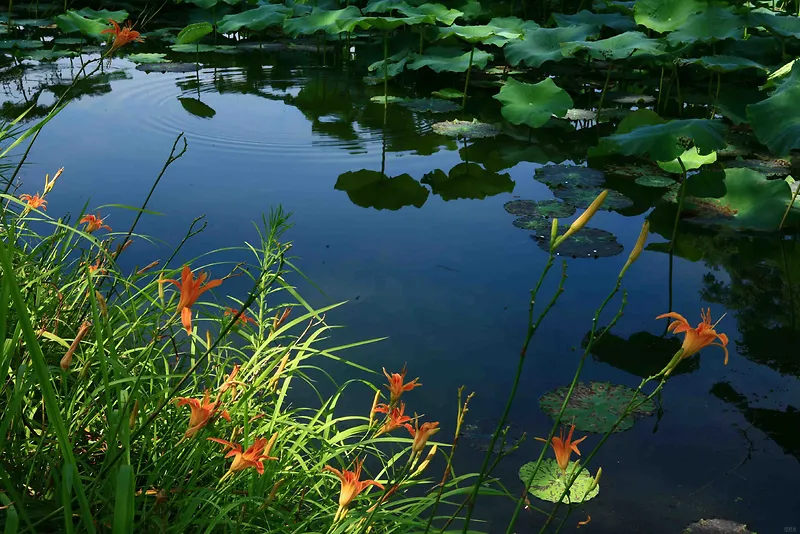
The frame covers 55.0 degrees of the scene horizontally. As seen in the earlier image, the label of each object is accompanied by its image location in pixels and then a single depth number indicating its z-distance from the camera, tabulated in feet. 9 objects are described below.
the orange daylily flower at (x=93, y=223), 4.73
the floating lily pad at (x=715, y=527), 5.76
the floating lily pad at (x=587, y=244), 10.38
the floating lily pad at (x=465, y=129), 15.46
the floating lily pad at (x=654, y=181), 13.05
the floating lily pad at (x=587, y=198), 11.93
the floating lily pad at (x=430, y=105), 17.24
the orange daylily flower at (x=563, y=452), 2.90
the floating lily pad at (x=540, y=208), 11.49
